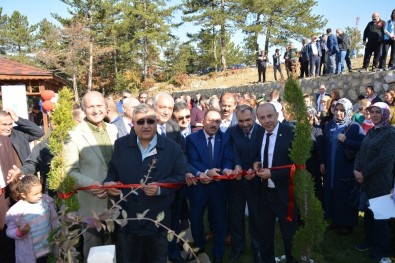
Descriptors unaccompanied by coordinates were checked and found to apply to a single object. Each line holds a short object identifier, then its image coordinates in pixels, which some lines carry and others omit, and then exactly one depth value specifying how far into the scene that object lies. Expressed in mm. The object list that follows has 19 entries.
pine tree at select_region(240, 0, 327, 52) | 32656
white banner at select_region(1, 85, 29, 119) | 8359
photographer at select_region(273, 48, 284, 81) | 18797
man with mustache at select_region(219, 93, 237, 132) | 5062
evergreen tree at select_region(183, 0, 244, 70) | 34156
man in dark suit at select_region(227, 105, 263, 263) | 3957
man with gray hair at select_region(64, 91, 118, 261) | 3102
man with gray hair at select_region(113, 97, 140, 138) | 4863
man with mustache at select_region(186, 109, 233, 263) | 4027
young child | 3258
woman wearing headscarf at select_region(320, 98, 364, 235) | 4609
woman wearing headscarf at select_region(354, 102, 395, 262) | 3863
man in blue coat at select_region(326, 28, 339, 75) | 12782
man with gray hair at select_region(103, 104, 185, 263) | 2877
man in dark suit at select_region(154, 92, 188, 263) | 4203
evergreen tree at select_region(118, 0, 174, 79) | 37803
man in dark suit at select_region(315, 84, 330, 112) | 10797
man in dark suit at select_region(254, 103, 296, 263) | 3525
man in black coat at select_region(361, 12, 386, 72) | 10328
